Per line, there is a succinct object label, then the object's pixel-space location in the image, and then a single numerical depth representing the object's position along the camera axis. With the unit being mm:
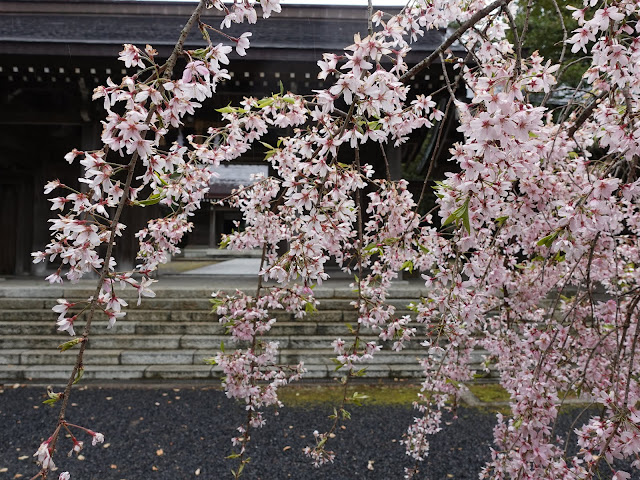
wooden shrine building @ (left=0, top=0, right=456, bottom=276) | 6027
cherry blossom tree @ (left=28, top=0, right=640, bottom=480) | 1108
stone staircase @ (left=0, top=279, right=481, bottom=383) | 5293
